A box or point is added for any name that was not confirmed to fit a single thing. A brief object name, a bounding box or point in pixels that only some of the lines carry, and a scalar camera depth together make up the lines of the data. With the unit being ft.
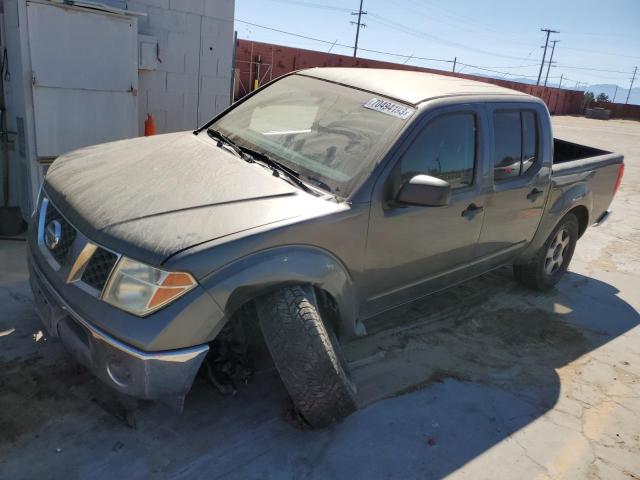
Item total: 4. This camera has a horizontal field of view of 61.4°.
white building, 15.30
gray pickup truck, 7.75
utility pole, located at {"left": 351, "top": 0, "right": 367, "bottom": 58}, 175.22
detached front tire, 8.50
